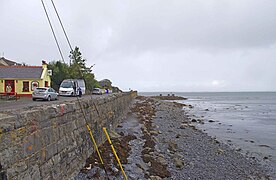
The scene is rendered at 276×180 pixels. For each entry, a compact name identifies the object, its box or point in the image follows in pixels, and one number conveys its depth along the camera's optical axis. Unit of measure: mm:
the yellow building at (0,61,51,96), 24062
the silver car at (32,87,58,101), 16729
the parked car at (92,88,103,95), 34089
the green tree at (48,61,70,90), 35527
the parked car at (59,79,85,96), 22714
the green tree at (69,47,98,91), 42738
